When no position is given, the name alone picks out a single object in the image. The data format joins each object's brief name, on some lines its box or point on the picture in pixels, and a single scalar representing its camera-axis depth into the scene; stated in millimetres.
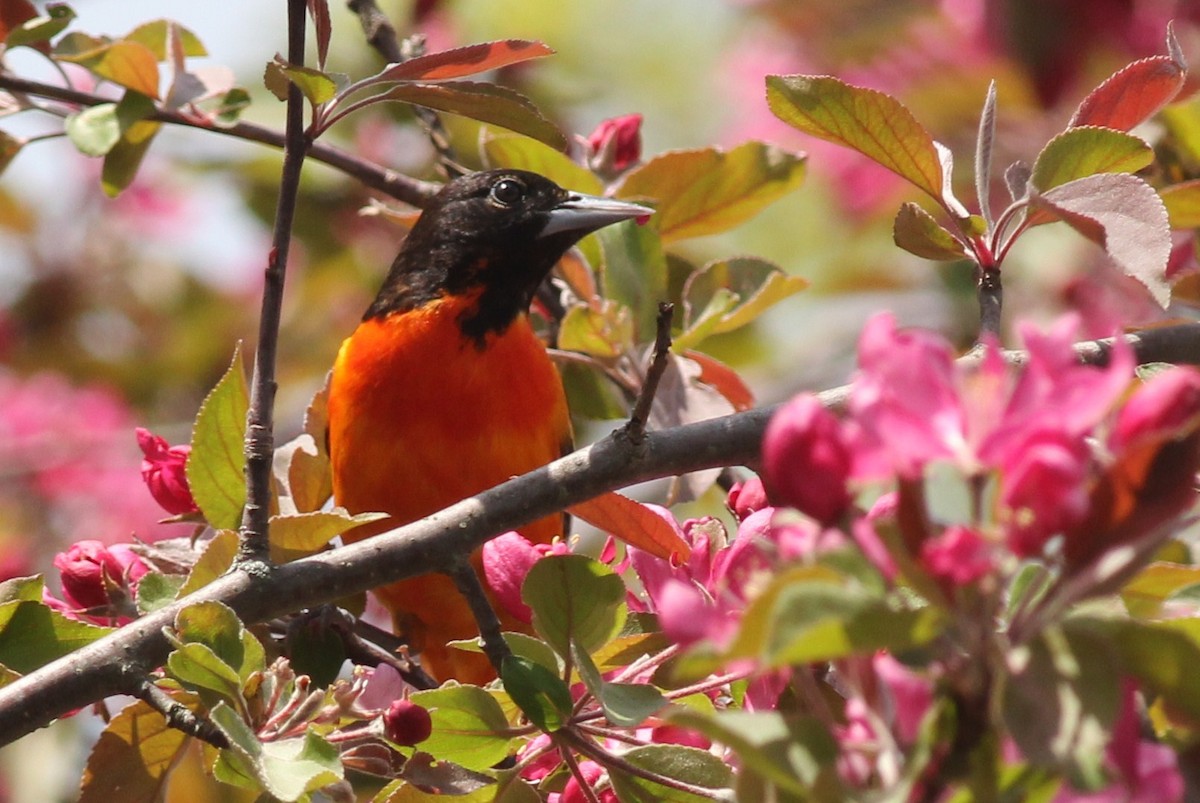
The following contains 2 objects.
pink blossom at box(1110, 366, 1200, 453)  2375
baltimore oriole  7562
